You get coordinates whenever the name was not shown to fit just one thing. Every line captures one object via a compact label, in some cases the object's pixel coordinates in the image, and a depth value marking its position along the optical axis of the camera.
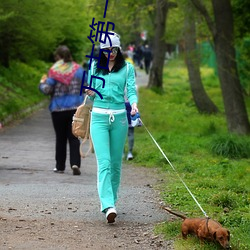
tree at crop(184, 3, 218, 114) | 24.28
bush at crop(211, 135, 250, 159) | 13.46
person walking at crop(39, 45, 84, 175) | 11.07
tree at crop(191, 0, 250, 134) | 16.14
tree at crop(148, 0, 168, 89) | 32.47
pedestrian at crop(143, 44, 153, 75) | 50.31
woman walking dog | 7.43
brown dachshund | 6.00
